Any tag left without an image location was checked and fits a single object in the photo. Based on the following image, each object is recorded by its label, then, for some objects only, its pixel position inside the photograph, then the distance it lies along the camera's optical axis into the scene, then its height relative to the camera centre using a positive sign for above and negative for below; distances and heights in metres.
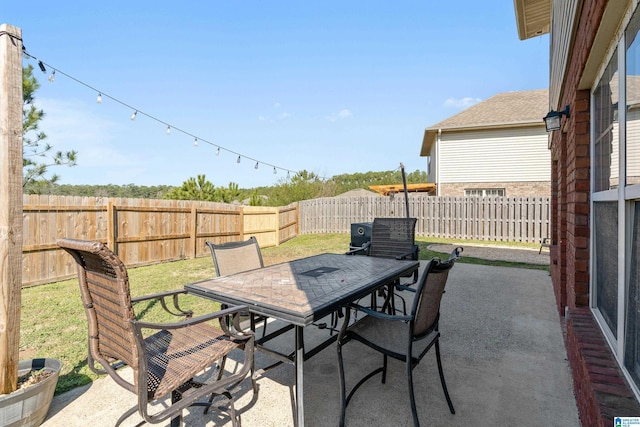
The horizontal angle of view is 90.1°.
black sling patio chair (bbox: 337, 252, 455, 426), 2.02 -0.89
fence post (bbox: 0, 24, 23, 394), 2.06 +0.07
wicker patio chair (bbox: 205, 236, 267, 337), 3.09 -0.47
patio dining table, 1.94 -0.58
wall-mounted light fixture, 3.49 +1.05
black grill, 8.68 -0.60
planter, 1.87 -1.17
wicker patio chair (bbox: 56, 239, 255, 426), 1.50 -0.77
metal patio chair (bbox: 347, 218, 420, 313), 4.76 -0.41
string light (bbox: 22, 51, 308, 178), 5.59 +2.74
